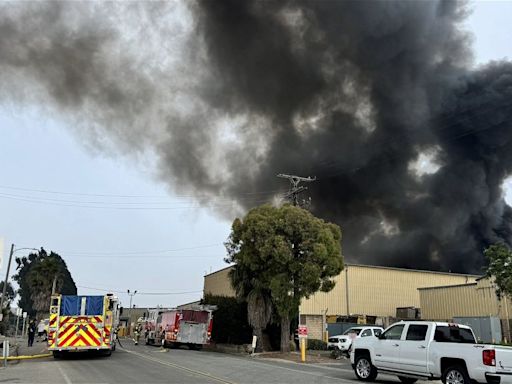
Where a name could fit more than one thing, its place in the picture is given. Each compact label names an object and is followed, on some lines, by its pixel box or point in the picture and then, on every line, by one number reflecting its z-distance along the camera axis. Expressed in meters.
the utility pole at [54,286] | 54.47
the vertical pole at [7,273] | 38.08
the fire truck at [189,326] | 32.50
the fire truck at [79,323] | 20.09
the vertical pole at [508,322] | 29.79
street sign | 23.80
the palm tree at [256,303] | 29.09
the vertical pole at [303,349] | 23.60
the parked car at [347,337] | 28.27
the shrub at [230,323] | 34.41
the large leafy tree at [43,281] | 58.88
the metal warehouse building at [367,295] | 39.97
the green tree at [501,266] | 21.55
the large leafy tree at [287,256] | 27.00
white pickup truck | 11.01
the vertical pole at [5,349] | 17.78
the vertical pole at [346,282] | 42.34
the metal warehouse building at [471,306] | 29.05
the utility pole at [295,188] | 35.59
